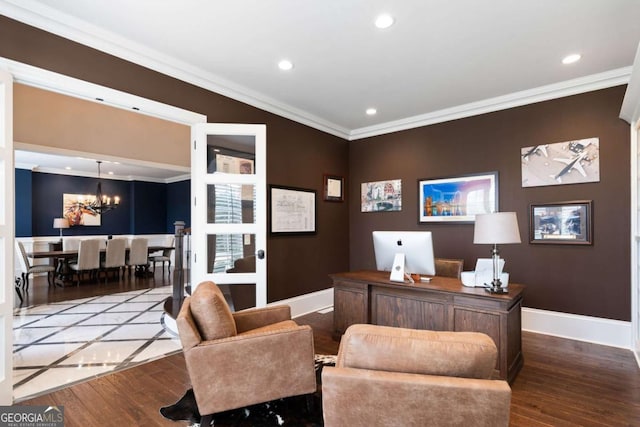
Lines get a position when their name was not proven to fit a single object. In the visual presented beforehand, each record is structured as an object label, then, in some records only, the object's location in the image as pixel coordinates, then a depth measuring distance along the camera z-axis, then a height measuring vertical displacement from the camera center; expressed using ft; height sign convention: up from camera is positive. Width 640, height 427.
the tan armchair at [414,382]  3.80 -2.02
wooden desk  8.05 -2.61
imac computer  9.34 -1.04
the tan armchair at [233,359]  6.22 -2.82
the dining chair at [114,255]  23.09 -2.55
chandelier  27.50 +1.67
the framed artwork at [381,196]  16.31 +1.23
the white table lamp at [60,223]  26.11 -0.19
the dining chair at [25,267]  19.44 -2.99
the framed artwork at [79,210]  28.07 +0.95
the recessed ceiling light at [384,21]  7.98 +5.09
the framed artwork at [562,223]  11.39 -0.19
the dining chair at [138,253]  24.39 -2.55
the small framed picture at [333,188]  16.63 +1.69
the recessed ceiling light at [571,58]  9.81 +5.03
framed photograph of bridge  13.52 +0.96
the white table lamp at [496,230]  8.02 -0.30
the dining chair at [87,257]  21.39 -2.54
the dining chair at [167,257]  27.84 -3.29
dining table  20.61 -2.70
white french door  10.82 +0.52
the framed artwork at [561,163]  11.36 +2.07
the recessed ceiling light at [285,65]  10.31 +5.14
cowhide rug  6.71 -4.28
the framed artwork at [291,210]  13.98 +0.43
